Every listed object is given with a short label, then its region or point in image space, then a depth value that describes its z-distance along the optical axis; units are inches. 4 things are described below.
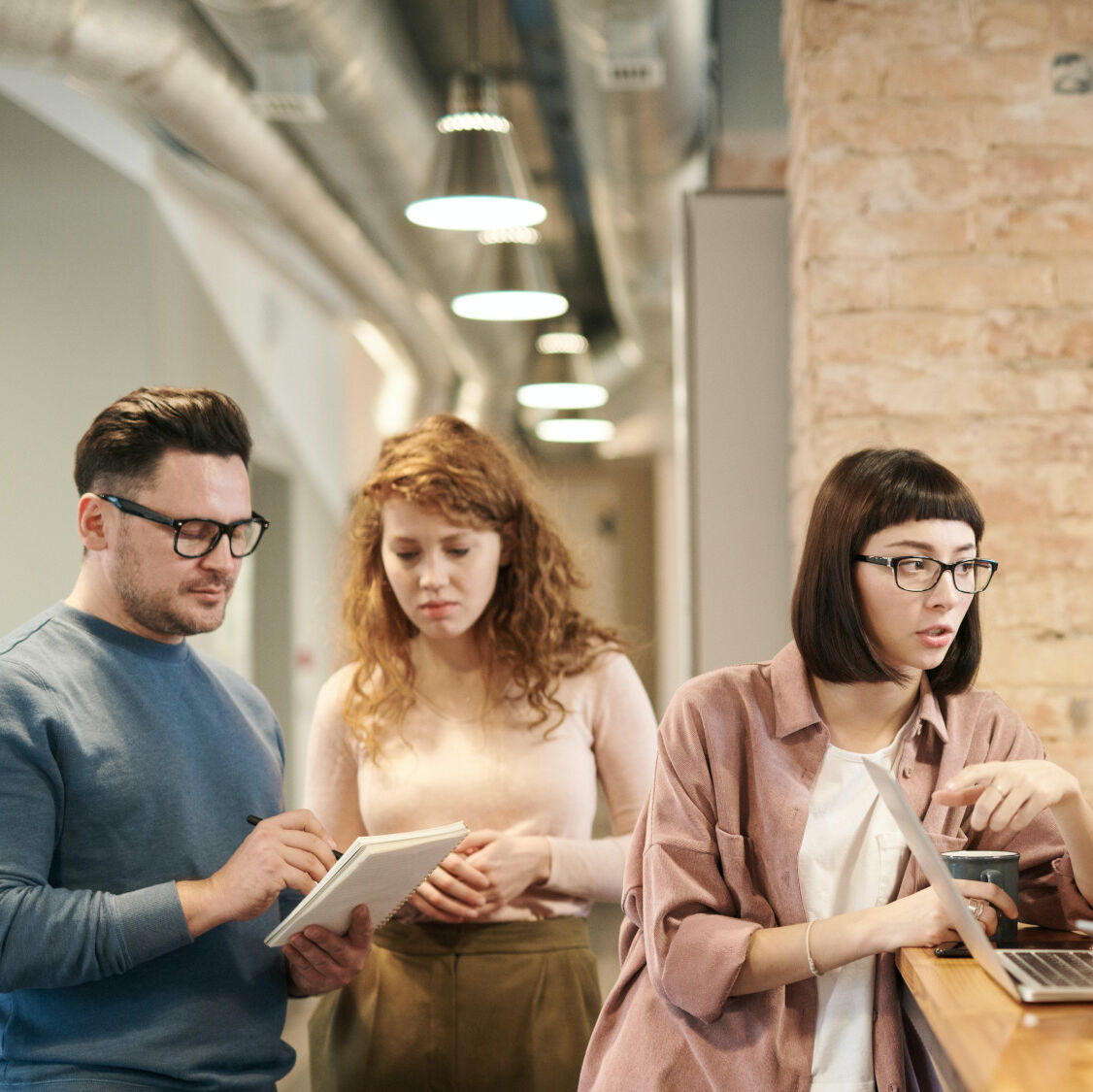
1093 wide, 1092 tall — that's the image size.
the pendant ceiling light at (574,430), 374.3
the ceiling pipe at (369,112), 133.8
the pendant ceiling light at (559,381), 294.8
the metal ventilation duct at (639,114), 138.0
